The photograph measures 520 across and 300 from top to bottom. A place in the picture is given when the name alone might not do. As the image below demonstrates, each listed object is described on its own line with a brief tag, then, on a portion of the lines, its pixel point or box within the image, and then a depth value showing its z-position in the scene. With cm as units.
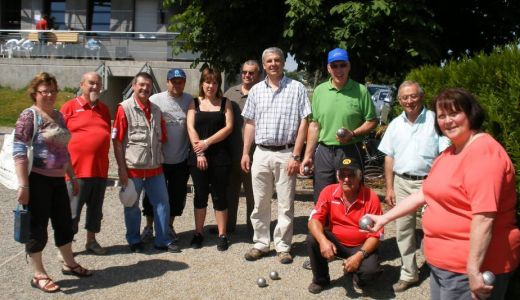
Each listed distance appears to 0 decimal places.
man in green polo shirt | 493
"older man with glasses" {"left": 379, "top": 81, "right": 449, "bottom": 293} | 443
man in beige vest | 524
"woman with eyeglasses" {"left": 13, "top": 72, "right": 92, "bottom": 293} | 414
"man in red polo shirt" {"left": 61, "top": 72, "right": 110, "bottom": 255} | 496
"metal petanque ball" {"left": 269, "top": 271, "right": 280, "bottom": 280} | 479
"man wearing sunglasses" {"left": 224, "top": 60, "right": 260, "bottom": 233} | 571
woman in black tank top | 545
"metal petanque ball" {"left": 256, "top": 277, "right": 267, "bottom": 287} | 464
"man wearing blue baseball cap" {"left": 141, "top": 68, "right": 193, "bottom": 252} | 560
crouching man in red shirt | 441
